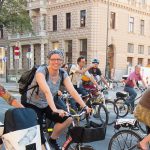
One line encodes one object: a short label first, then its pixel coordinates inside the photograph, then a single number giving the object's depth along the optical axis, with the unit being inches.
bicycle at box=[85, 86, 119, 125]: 260.3
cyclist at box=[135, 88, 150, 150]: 120.2
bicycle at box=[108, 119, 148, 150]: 146.1
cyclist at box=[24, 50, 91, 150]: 125.7
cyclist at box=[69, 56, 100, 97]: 257.8
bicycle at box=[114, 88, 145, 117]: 306.5
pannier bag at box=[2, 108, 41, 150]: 86.1
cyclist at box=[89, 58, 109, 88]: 282.6
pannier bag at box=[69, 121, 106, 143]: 104.1
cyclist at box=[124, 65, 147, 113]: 306.9
